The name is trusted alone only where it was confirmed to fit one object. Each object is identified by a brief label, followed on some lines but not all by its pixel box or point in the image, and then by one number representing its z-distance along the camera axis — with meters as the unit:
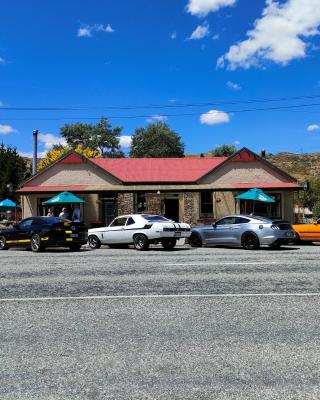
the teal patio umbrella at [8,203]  31.90
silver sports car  18.03
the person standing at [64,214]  25.14
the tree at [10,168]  51.69
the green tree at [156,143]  70.82
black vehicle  18.86
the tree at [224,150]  79.81
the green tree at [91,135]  77.69
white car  18.36
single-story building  30.75
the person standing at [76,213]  27.49
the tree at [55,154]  62.50
